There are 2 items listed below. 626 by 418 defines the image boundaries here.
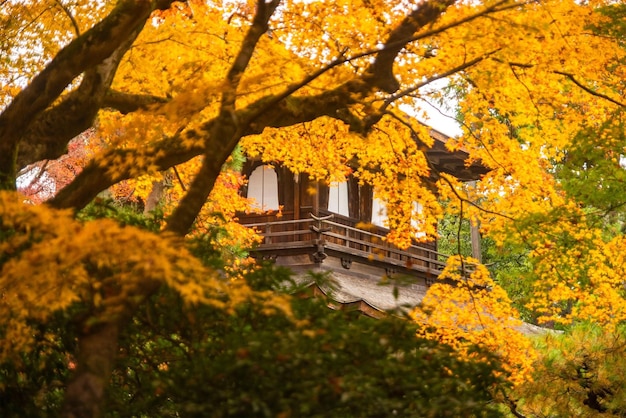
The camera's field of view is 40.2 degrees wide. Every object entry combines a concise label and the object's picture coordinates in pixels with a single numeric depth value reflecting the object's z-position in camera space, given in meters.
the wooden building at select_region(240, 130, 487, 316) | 21.16
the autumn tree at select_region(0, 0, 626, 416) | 6.54
